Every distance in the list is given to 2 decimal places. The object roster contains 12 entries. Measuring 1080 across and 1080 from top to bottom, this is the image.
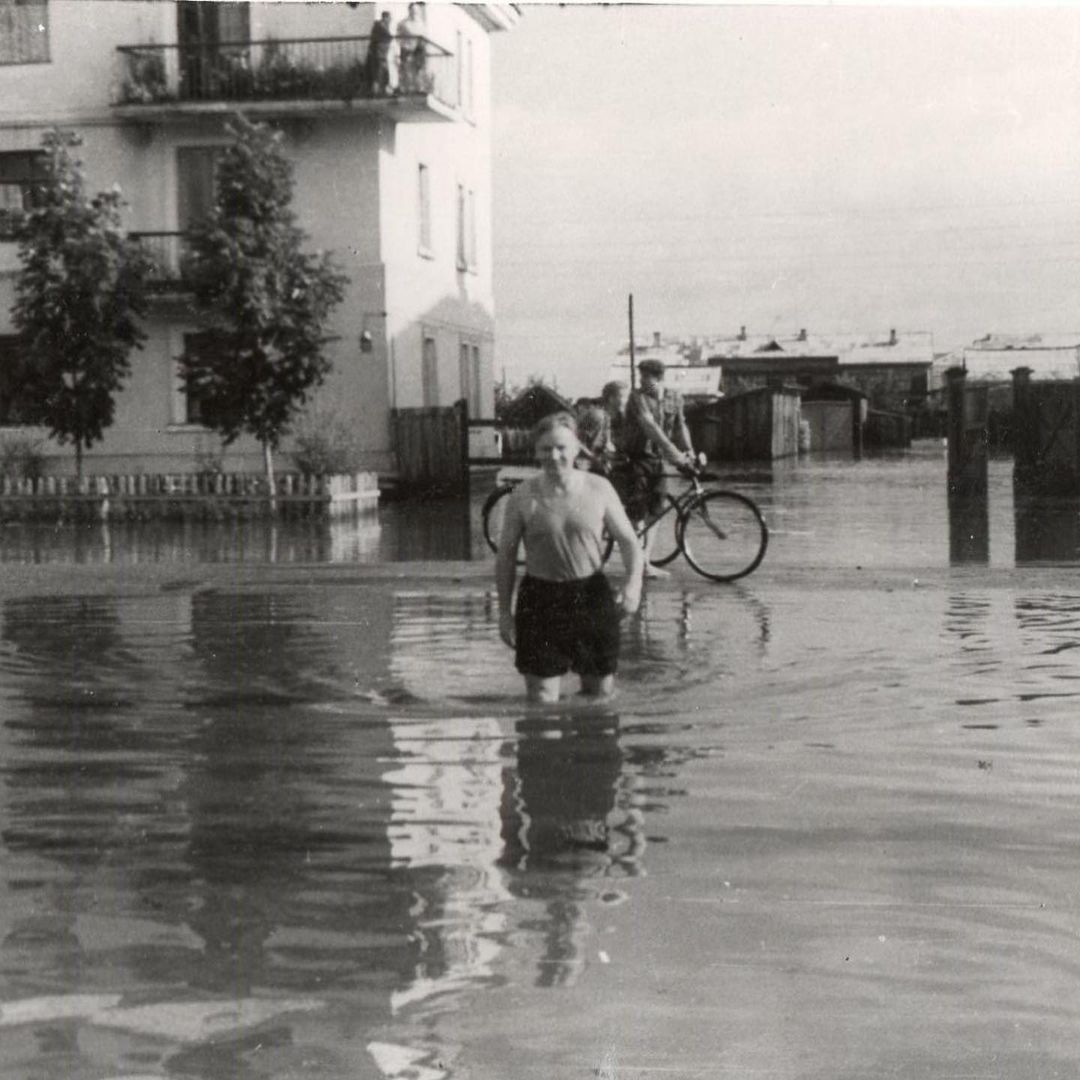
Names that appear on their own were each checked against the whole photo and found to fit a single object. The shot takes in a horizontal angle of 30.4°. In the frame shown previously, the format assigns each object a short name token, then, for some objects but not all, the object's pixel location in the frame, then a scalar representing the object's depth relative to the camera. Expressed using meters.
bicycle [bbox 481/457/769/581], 15.91
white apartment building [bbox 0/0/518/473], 32.31
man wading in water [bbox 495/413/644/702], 9.36
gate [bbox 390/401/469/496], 31.17
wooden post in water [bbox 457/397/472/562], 30.56
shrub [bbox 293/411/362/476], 28.31
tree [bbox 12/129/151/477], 28.05
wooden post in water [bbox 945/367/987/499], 28.00
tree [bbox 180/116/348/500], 27.55
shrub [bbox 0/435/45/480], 31.14
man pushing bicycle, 16.02
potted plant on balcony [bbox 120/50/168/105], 32.41
